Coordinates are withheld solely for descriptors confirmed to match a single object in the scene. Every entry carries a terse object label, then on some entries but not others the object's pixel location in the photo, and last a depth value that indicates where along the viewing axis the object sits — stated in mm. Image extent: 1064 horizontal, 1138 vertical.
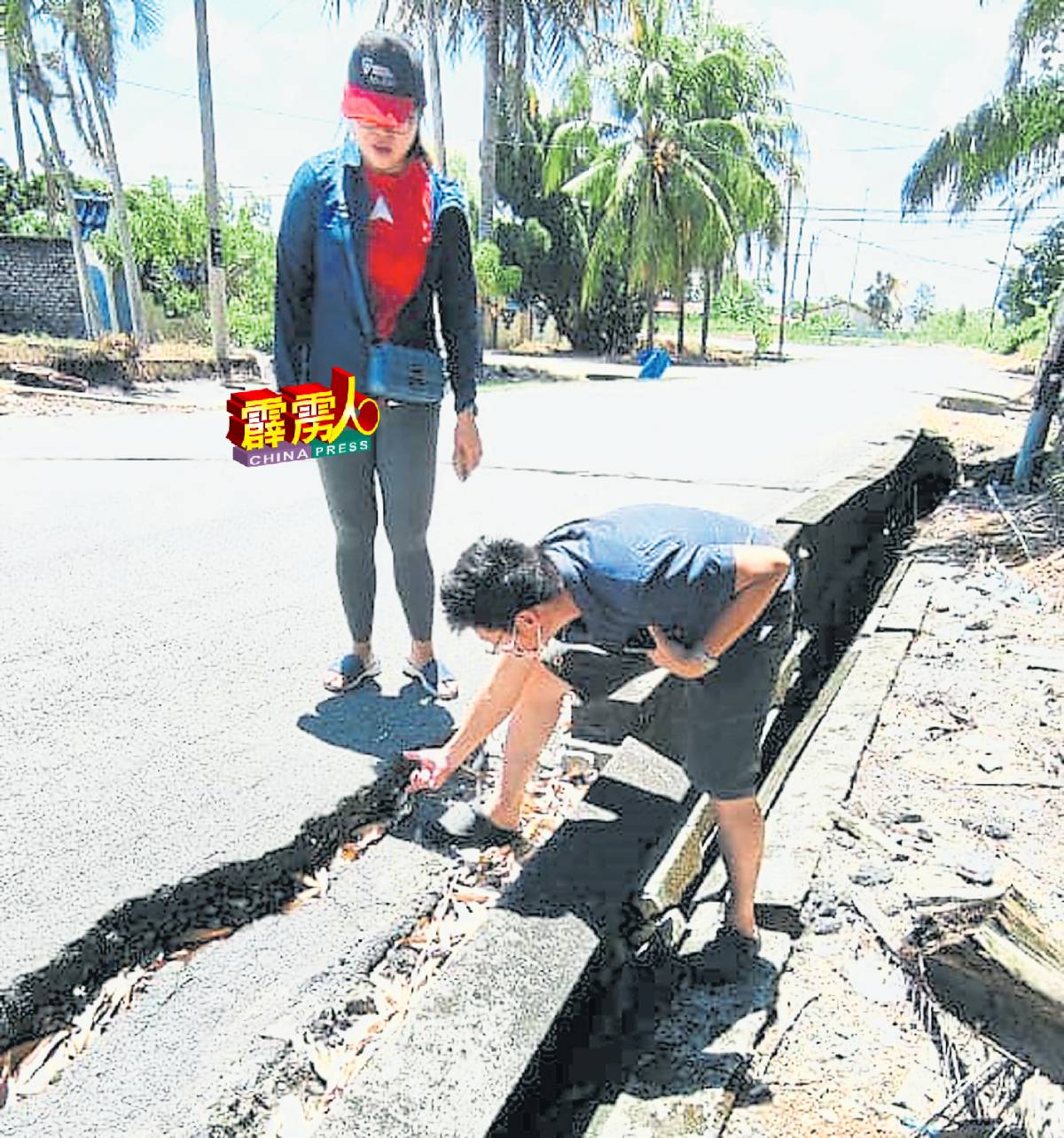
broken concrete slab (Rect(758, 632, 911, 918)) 3191
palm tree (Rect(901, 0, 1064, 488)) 9945
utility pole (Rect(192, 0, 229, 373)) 16516
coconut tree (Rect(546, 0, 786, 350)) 29375
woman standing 3170
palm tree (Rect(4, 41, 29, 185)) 23306
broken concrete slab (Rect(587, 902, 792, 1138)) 2230
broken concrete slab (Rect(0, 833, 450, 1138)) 1986
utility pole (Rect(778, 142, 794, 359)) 36344
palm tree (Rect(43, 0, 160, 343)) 18750
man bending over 2312
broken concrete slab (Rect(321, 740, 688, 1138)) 1869
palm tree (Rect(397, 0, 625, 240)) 20984
